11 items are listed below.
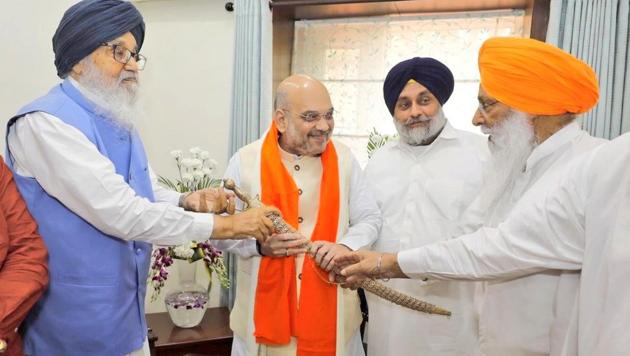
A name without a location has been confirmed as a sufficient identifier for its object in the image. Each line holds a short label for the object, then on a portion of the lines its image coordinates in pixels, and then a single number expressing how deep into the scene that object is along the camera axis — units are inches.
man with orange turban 60.1
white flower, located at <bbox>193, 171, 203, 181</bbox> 124.4
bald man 79.6
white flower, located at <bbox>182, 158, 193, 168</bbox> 122.3
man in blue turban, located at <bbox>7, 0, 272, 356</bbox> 58.0
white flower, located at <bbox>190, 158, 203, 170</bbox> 123.5
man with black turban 85.4
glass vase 122.0
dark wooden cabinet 115.8
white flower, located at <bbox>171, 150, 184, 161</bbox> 129.1
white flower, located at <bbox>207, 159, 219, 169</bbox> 129.0
